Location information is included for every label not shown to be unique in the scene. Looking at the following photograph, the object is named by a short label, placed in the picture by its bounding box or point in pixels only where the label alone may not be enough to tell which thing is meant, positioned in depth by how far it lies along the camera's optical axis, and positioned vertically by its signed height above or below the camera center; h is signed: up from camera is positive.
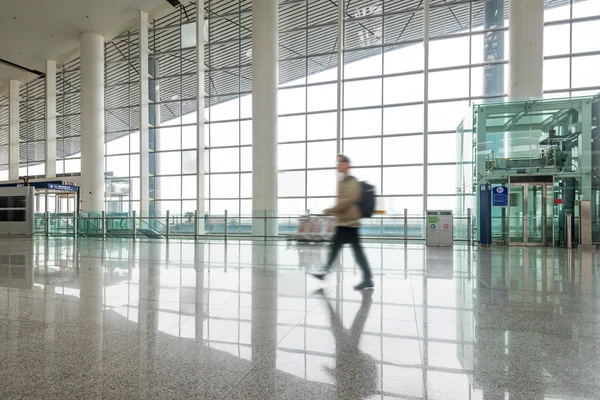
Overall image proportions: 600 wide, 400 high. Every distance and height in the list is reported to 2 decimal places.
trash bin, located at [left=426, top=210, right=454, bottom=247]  12.08 -0.86
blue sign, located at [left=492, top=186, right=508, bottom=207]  12.51 +0.14
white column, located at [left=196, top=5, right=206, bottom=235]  20.56 +5.07
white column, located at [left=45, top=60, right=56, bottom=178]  26.25 +5.54
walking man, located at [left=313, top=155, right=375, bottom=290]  5.26 -0.18
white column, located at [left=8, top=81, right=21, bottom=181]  30.19 +5.62
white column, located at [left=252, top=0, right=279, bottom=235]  17.70 +4.57
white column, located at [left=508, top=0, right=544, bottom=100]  14.54 +5.88
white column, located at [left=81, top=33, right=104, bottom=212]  22.64 +4.46
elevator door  12.55 -0.45
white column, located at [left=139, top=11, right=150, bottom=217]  22.08 +5.05
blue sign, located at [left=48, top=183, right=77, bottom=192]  19.45 +0.74
